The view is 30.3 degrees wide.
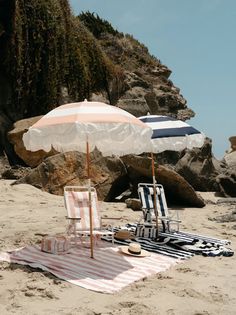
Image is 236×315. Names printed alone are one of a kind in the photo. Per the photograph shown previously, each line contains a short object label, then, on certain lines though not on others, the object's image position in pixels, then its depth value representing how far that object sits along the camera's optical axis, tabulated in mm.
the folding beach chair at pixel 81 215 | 6535
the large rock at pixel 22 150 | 14055
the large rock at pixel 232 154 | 24723
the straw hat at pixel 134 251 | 6156
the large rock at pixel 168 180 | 10906
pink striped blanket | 4882
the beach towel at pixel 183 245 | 6391
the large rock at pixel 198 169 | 14320
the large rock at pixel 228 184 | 13969
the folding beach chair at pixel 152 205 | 7930
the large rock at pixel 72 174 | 11227
